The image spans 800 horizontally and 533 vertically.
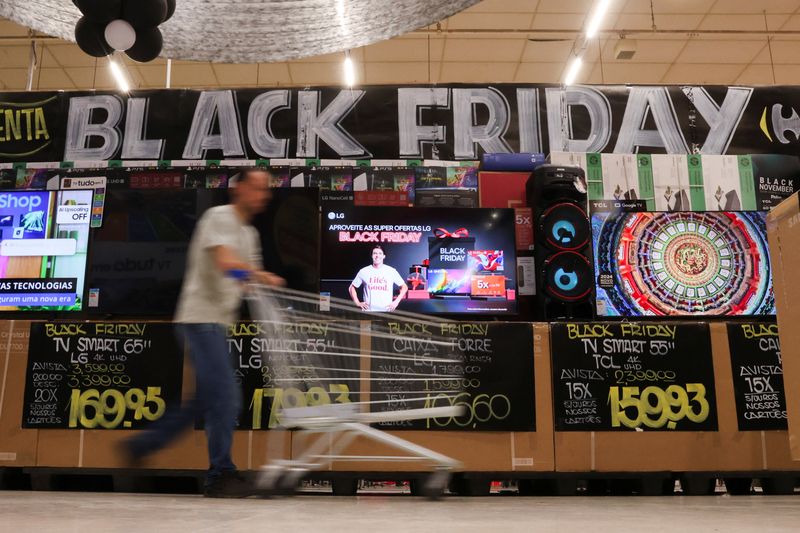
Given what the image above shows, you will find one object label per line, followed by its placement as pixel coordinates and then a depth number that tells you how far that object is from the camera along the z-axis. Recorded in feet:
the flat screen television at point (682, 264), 14.37
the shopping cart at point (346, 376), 8.91
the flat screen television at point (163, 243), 13.64
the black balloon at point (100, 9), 12.32
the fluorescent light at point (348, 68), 21.11
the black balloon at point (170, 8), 12.86
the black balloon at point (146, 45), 12.87
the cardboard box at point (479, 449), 11.14
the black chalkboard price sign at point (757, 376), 11.53
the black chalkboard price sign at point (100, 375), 11.68
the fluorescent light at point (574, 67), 22.58
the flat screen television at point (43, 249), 13.88
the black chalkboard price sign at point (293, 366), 8.95
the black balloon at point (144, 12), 12.33
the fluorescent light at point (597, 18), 19.80
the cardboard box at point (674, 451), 11.27
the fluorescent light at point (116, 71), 20.83
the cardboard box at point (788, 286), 7.97
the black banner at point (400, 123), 17.03
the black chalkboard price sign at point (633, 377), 11.48
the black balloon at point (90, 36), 12.76
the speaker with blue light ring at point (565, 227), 13.20
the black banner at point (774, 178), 16.21
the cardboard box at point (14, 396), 11.59
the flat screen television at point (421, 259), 13.87
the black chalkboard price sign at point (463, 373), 10.78
